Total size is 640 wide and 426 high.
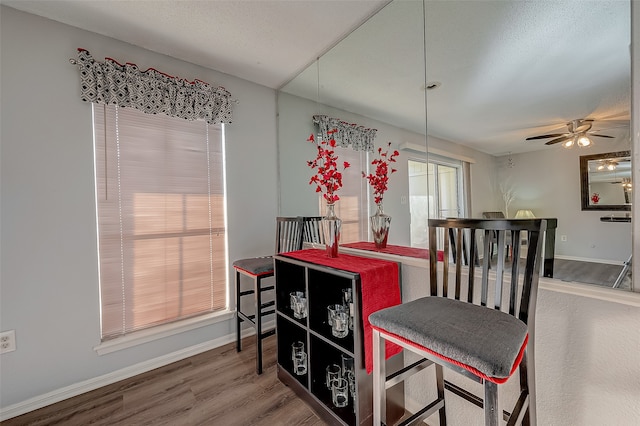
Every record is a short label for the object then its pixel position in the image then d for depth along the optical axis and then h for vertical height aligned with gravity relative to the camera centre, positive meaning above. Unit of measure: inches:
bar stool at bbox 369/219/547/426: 30.5 -16.0
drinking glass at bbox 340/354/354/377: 62.1 -36.3
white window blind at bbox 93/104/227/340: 77.5 -1.2
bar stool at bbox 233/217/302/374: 77.8 -17.4
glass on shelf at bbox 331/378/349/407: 59.7 -40.9
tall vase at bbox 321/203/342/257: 67.7 -5.1
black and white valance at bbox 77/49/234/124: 72.9 +37.7
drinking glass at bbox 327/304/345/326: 61.1 -23.0
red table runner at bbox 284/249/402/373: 52.2 -15.7
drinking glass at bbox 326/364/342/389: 61.7 -38.0
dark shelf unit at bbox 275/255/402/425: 52.5 -29.4
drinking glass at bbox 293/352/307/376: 70.2 -40.3
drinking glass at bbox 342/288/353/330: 60.4 -21.3
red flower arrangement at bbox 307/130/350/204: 65.6 +7.9
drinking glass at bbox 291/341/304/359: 71.8 -37.0
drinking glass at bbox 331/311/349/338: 59.9 -25.8
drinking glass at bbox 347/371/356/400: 60.9 -39.3
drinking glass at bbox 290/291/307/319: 68.0 -24.2
